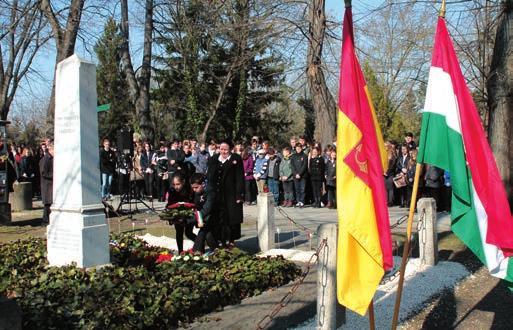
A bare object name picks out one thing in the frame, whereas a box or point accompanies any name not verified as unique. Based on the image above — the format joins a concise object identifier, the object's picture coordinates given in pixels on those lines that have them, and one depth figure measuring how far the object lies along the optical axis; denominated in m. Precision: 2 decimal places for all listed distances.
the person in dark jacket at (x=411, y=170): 14.71
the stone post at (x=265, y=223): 9.42
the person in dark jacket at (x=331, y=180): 15.67
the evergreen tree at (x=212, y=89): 34.97
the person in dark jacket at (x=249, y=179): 17.42
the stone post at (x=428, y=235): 8.52
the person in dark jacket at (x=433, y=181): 13.90
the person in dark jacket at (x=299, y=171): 16.34
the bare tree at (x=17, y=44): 21.23
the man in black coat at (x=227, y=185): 9.20
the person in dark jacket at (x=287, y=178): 16.78
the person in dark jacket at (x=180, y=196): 8.90
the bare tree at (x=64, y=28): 19.52
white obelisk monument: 7.27
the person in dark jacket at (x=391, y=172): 15.01
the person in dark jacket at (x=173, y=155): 17.28
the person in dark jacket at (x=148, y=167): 19.70
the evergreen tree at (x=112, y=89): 41.88
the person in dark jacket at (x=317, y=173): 16.14
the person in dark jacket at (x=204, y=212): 8.67
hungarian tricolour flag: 4.36
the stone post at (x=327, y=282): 5.30
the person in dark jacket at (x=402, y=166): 14.95
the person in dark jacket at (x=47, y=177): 13.48
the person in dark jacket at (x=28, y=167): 22.00
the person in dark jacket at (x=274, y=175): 17.23
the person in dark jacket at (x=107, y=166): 16.34
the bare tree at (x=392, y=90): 43.42
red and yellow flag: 4.21
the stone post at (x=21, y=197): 17.77
